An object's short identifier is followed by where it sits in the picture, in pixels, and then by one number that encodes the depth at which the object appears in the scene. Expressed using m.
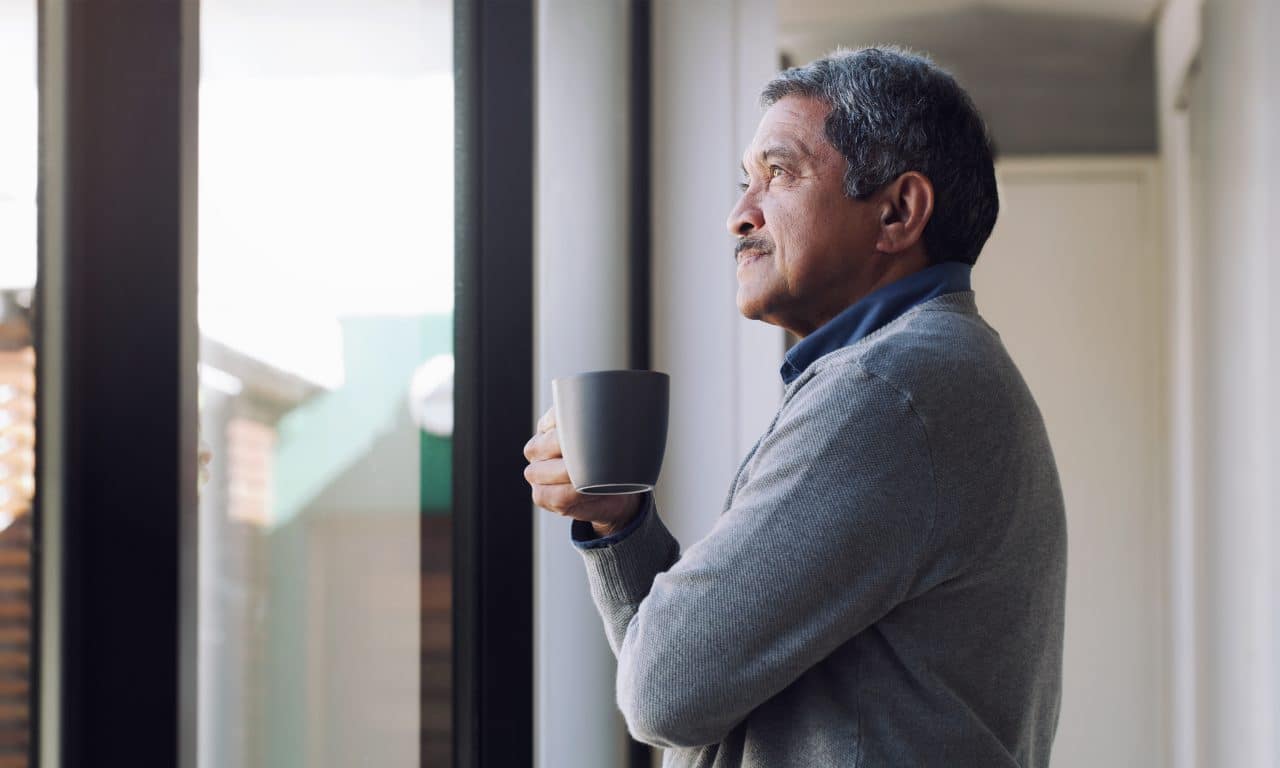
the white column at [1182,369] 3.55
